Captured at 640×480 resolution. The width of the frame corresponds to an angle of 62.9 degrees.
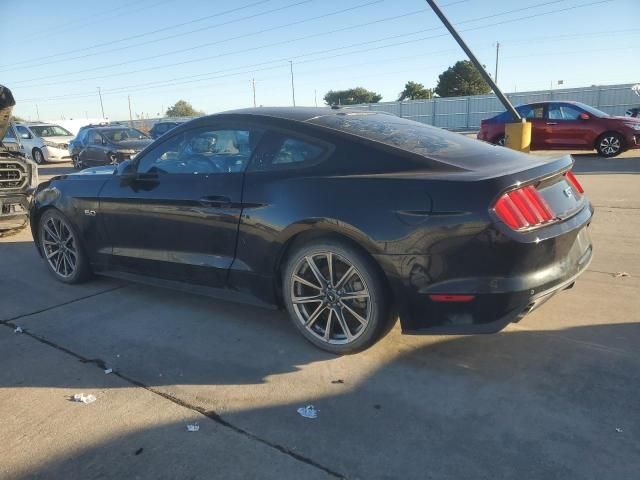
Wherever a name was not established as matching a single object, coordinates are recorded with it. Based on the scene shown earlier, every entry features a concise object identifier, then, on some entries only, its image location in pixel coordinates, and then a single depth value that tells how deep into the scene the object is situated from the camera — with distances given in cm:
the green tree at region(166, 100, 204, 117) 9138
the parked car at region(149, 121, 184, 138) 2075
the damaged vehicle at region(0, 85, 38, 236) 704
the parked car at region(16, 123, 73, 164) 2112
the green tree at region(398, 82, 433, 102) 7188
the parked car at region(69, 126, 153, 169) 1512
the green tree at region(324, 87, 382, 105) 9288
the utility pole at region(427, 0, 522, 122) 807
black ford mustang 274
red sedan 1319
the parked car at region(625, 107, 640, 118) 1843
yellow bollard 960
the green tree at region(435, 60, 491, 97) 6269
